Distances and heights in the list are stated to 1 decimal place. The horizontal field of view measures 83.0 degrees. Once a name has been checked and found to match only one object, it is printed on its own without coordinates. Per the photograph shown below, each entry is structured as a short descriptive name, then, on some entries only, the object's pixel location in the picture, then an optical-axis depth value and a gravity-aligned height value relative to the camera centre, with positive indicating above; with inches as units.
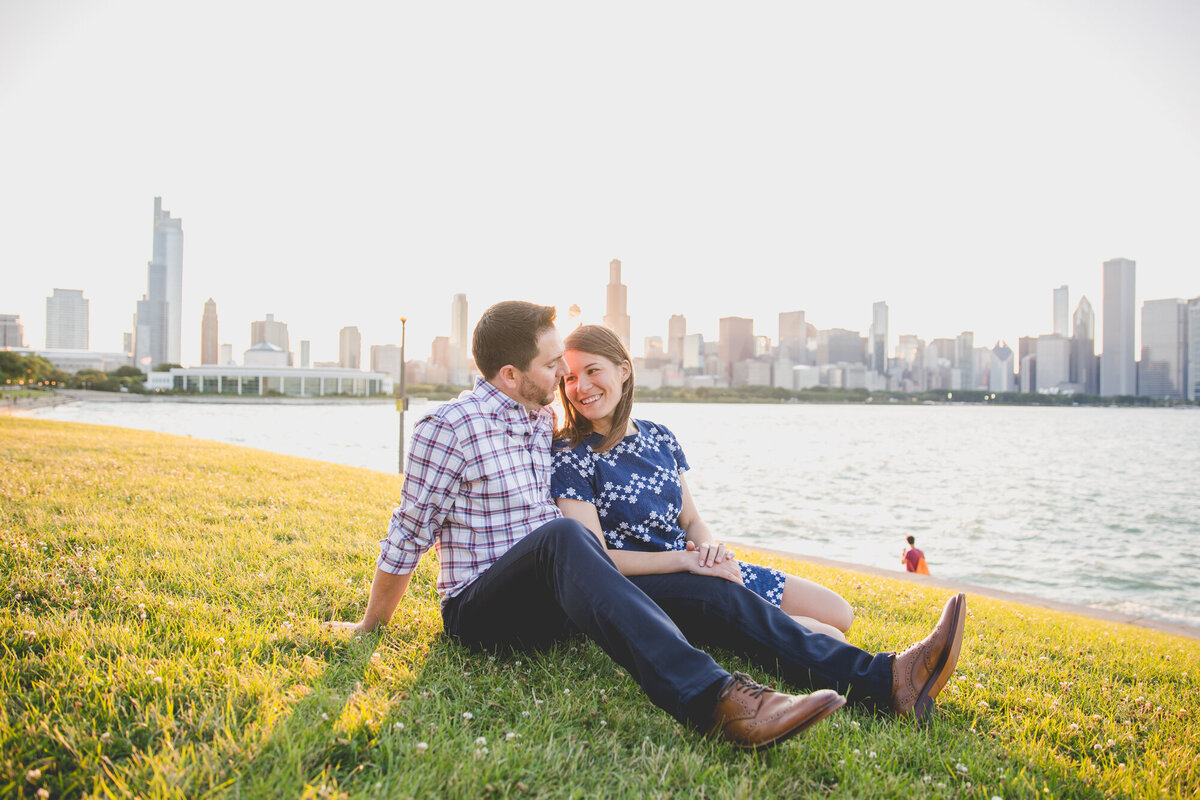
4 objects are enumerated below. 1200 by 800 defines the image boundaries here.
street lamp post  743.1 +1.6
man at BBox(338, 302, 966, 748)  90.8 -28.4
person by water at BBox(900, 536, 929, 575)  435.2 -106.1
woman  125.2 -16.3
